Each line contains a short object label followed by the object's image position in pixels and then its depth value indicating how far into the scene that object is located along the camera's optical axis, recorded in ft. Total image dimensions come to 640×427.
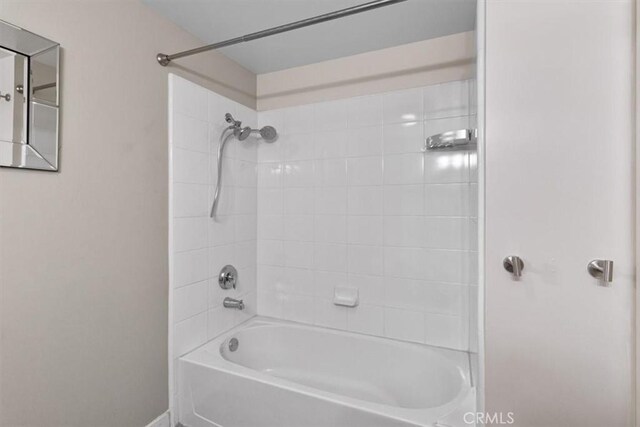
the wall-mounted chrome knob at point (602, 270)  2.78
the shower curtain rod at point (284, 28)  3.71
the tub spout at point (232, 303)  6.37
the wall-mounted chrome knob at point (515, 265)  3.10
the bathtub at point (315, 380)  4.15
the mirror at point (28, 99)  3.25
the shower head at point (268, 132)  6.68
